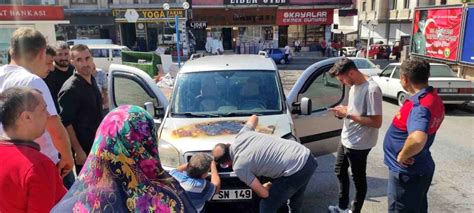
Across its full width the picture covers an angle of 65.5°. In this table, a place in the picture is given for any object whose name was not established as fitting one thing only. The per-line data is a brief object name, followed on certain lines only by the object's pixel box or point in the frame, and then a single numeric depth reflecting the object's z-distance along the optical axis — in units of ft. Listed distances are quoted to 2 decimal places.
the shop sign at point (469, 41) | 41.12
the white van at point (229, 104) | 12.73
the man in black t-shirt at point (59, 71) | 15.02
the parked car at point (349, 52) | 107.76
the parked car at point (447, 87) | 34.91
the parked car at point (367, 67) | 49.37
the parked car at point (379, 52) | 103.05
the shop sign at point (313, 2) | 114.68
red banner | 43.98
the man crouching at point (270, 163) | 9.99
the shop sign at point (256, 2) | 112.78
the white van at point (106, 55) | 68.28
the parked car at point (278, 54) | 92.95
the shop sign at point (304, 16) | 115.14
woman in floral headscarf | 5.09
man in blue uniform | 9.29
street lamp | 46.95
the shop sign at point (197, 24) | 114.42
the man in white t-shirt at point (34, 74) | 9.52
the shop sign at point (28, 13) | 61.00
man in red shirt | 6.53
